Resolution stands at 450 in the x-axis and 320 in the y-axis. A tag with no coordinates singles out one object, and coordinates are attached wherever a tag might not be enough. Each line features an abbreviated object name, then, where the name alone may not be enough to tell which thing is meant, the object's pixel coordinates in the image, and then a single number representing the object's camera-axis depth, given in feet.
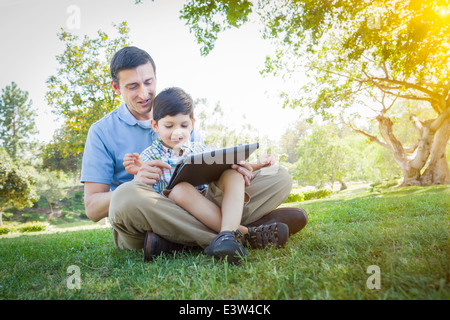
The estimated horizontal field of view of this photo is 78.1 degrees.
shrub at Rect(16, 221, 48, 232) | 44.83
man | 6.25
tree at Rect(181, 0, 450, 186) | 18.37
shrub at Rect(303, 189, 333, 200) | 57.82
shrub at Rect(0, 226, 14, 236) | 42.31
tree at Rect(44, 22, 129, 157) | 32.48
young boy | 6.13
